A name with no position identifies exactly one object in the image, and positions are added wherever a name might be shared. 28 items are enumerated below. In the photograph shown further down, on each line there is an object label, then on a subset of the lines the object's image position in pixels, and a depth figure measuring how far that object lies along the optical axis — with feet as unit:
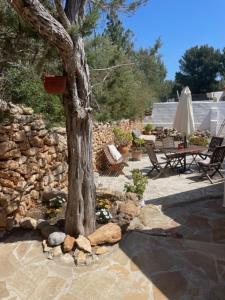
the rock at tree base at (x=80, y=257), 11.07
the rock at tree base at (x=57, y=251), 11.53
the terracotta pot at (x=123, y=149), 30.42
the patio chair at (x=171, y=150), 23.55
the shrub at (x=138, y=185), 17.17
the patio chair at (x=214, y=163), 21.30
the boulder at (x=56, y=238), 11.91
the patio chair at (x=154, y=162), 23.31
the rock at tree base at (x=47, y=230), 12.73
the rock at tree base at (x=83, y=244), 11.55
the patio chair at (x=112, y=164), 24.28
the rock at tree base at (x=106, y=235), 12.02
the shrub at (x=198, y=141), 36.28
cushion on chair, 25.36
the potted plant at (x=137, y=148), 31.06
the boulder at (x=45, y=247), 11.79
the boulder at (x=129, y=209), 14.71
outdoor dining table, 23.53
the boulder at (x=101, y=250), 11.63
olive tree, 10.53
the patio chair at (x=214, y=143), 26.40
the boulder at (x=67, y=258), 11.19
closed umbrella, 25.05
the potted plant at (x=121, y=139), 30.84
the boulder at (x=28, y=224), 13.55
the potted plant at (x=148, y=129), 47.89
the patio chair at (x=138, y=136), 37.07
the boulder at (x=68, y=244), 11.64
